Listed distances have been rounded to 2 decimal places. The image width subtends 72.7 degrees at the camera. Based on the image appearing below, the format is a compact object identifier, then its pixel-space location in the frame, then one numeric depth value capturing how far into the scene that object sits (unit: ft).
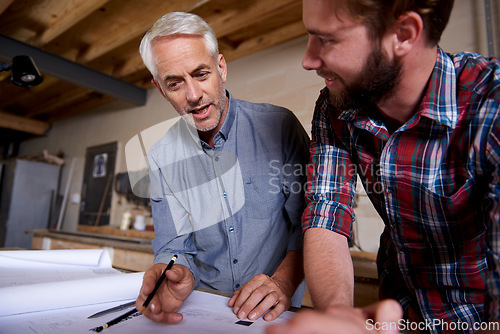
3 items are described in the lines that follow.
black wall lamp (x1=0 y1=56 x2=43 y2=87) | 4.13
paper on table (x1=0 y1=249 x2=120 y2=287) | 2.76
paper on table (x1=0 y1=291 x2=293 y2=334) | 1.76
